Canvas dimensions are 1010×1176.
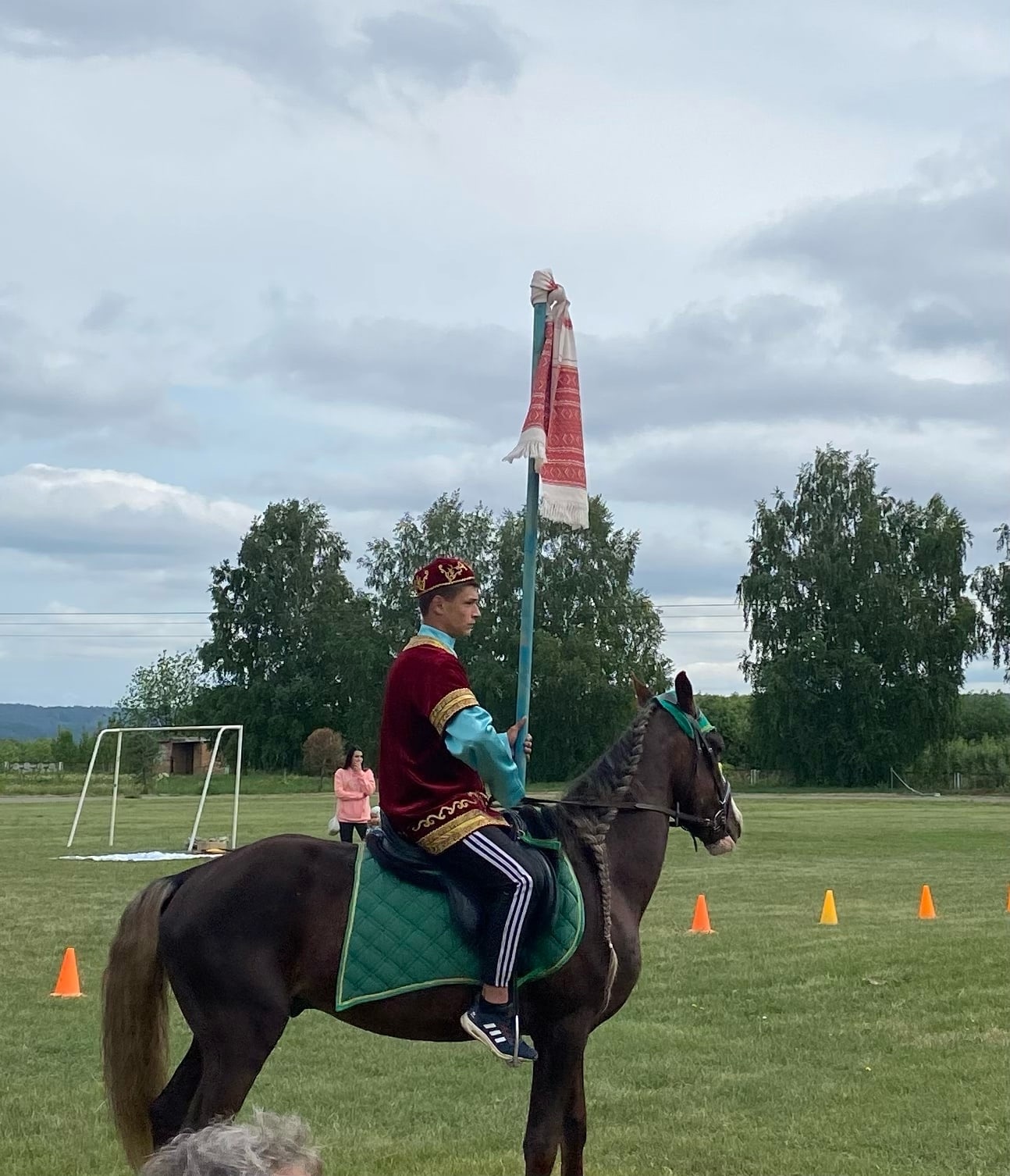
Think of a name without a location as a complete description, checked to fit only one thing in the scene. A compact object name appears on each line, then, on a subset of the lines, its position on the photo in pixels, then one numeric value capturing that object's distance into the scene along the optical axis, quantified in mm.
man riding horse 5777
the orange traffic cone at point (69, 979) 11344
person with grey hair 2410
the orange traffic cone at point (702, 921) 14680
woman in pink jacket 20281
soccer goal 23922
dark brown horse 5707
